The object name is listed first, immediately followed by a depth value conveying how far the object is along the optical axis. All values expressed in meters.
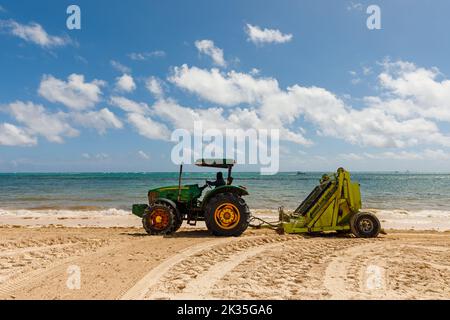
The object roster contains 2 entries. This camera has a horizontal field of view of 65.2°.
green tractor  8.38
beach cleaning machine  8.52
